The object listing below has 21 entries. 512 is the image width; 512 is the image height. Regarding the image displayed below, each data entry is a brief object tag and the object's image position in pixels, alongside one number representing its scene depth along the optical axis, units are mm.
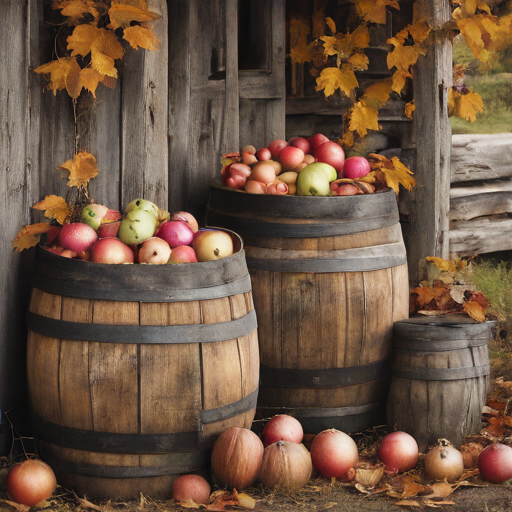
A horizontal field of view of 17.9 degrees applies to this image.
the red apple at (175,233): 7055
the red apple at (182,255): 6832
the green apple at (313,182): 8102
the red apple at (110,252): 6715
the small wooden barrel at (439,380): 7863
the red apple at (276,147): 8953
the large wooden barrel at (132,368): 6441
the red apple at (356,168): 8602
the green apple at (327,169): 8250
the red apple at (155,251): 6793
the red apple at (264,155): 8836
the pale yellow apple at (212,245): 7020
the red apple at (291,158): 8695
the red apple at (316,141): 9037
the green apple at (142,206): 7367
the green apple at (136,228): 6977
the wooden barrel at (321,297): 7820
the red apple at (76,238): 6957
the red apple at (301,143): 9025
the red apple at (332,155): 8711
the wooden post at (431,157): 9969
